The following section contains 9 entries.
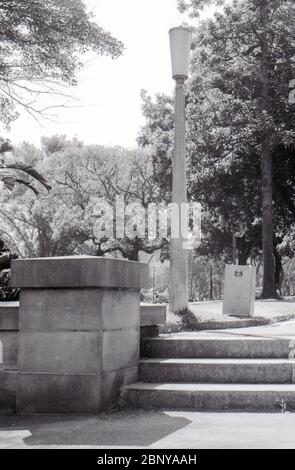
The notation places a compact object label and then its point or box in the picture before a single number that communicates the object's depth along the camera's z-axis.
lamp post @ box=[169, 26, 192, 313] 9.17
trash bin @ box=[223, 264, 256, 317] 10.56
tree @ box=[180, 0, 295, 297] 23.06
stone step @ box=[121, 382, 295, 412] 5.10
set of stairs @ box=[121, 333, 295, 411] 5.14
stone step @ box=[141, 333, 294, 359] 6.10
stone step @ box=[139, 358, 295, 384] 5.59
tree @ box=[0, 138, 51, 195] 10.21
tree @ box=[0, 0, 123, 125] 13.20
